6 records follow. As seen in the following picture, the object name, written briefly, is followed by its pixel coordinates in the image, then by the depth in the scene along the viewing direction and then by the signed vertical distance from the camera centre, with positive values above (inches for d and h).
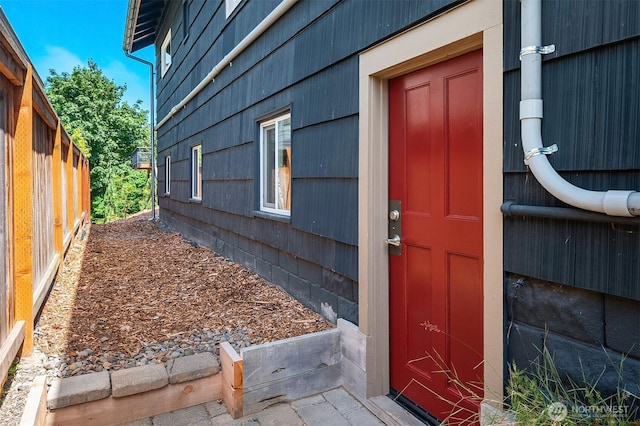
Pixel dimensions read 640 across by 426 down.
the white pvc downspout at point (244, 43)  153.4 +65.8
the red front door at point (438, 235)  85.4 -8.5
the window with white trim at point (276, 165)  166.6 +12.3
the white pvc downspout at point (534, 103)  62.2 +13.5
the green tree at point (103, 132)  978.1 +147.8
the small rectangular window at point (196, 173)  301.9 +16.3
